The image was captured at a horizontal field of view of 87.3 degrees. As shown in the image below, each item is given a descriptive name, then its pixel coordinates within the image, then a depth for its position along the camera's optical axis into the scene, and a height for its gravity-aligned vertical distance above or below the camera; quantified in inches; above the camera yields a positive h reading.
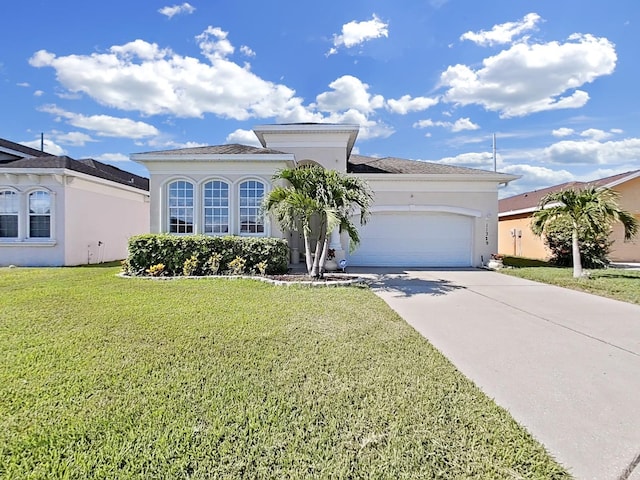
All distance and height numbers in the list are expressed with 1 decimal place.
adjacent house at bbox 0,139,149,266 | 522.0 +48.4
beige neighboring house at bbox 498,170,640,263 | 719.1 +49.0
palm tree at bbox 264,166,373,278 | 392.5 +47.6
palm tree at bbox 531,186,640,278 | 431.5 +35.7
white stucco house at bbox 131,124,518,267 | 602.5 +58.4
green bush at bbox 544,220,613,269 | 456.1 -11.8
